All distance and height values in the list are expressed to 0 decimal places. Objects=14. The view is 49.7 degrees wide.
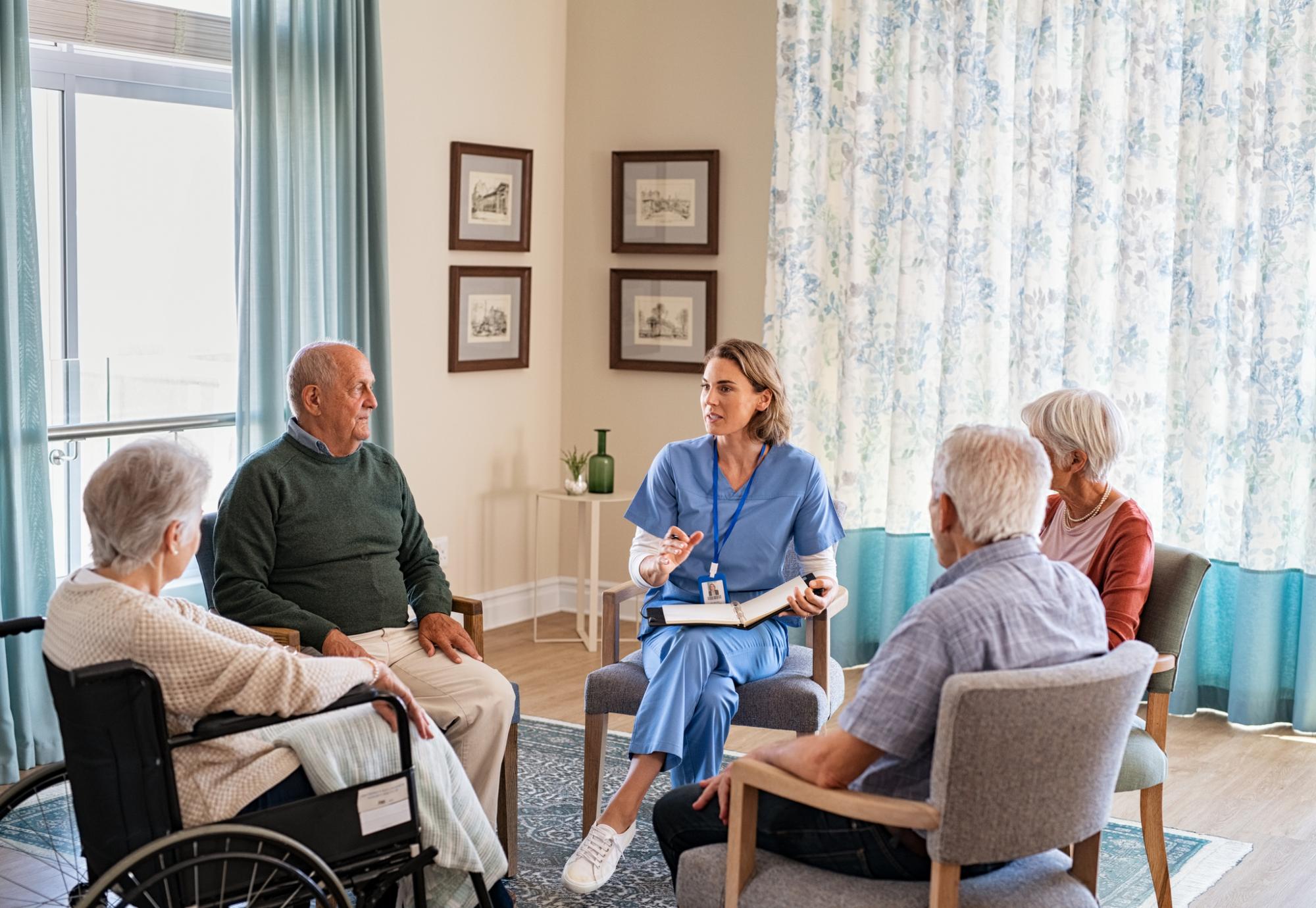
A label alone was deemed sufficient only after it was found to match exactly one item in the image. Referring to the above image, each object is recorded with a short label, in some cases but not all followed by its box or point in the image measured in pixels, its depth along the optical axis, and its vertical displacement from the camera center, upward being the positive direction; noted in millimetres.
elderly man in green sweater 3186 -576
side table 5703 -975
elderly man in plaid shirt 2121 -477
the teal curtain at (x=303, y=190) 4602 +403
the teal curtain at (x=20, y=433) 3898 -359
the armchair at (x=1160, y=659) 3025 -704
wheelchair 2219 -850
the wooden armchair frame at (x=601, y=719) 3490 -989
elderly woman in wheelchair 2256 -729
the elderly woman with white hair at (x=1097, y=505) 3029 -393
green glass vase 5805 -634
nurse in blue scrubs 3504 -514
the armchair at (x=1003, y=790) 2035 -695
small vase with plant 5828 -666
